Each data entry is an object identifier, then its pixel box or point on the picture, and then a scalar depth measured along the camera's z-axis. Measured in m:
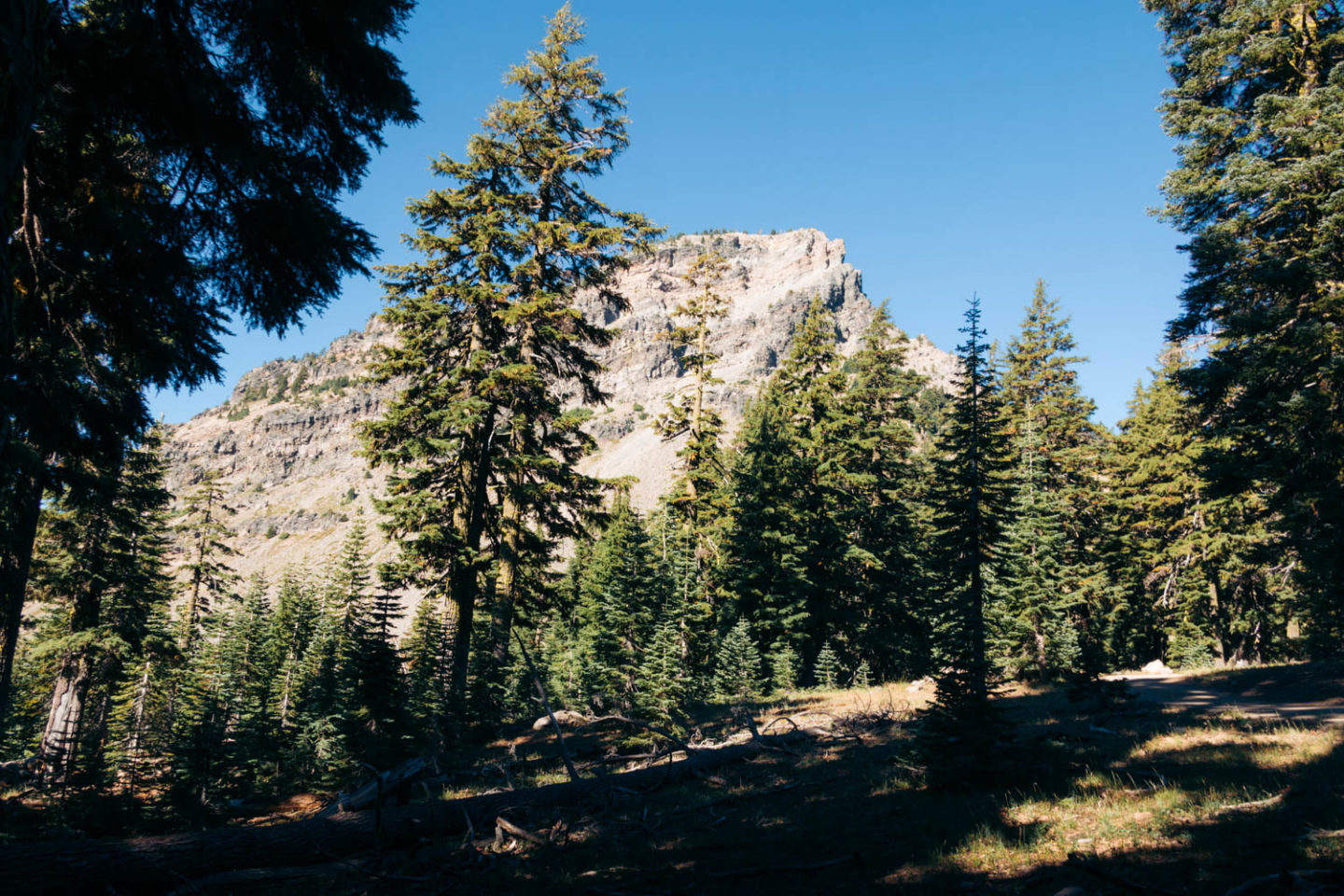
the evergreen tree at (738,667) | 21.44
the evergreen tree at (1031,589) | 24.25
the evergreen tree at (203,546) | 31.65
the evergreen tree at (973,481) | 18.69
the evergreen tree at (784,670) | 23.09
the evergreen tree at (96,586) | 21.64
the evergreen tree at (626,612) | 21.88
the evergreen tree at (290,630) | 35.53
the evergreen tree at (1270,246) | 14.23
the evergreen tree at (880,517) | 28.44
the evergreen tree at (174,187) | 5.48
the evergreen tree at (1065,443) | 31.06
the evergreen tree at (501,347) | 16.39
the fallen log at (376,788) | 8.05
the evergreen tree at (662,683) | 12.88
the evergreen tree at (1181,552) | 27.09
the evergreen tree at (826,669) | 22.72
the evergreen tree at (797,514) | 26.94
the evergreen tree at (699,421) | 27.27
